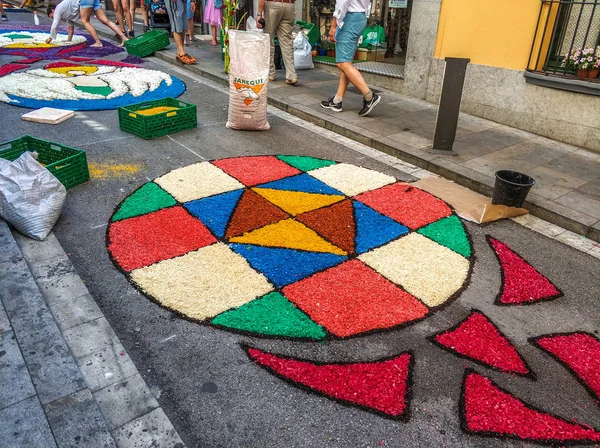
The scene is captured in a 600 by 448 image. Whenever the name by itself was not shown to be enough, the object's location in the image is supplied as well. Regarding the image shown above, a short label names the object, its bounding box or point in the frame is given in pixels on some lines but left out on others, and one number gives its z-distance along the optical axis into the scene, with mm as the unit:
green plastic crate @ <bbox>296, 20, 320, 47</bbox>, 11234
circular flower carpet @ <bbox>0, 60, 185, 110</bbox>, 8148
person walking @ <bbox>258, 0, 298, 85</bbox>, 9066
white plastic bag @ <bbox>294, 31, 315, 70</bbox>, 10859
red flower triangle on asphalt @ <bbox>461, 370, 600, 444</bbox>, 2576
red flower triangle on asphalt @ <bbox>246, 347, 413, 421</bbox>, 2711
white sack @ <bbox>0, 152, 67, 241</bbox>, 3973
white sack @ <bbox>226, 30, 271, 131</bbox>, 6445
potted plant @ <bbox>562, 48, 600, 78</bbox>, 6473
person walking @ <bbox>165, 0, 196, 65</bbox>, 10734
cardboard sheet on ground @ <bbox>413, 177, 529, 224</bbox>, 4816
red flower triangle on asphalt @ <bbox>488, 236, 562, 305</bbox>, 3678
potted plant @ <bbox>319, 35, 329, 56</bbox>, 11977
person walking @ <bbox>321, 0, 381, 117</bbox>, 7117
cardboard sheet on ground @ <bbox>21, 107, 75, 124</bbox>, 7098
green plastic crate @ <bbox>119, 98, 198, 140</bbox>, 6543
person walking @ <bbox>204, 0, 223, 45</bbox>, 12414
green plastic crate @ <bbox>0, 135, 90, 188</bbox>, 4930
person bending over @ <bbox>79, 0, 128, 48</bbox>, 12148
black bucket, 4770
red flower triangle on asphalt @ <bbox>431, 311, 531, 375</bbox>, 3029
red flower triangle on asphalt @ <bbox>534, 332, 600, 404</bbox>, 2955
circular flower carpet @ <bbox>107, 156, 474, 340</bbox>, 3400
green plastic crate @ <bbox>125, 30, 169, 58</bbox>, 11859
